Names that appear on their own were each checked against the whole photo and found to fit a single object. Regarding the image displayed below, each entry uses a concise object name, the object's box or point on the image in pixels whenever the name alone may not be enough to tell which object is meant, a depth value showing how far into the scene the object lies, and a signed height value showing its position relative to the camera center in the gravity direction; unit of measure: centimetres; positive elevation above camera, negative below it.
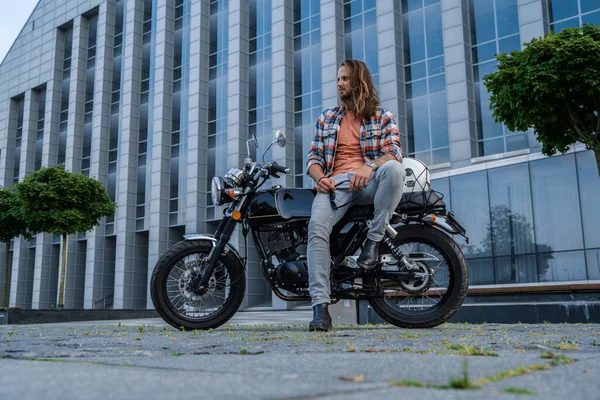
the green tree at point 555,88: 1057 +361
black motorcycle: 432 +19
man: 414 +89
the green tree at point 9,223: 2239 +274
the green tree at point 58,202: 1936 +305
